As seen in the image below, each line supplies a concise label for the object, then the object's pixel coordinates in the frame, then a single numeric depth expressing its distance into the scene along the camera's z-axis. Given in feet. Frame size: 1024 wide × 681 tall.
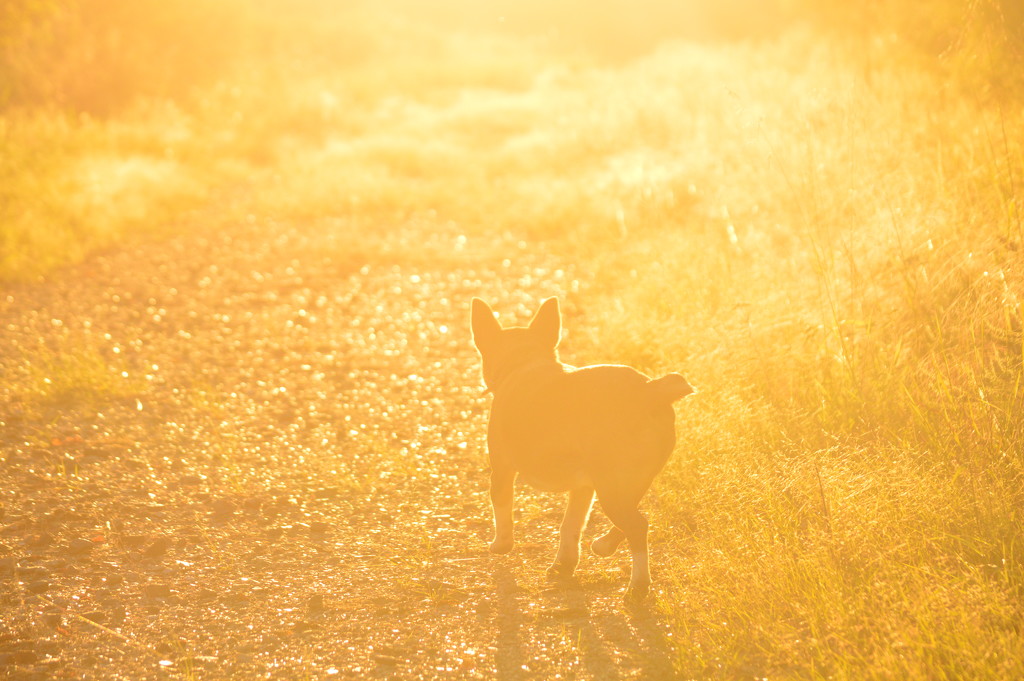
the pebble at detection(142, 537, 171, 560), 33.60
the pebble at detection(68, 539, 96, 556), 33.50
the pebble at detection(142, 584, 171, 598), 30.73
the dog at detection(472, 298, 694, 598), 27.63
